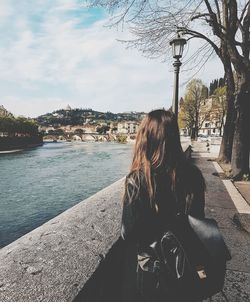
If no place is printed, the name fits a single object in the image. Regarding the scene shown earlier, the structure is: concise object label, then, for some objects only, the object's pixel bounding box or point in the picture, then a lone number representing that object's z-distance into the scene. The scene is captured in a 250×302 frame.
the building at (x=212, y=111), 51.41
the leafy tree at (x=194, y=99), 49.00
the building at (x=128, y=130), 196.07
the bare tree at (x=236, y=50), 10.12
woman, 1.71
